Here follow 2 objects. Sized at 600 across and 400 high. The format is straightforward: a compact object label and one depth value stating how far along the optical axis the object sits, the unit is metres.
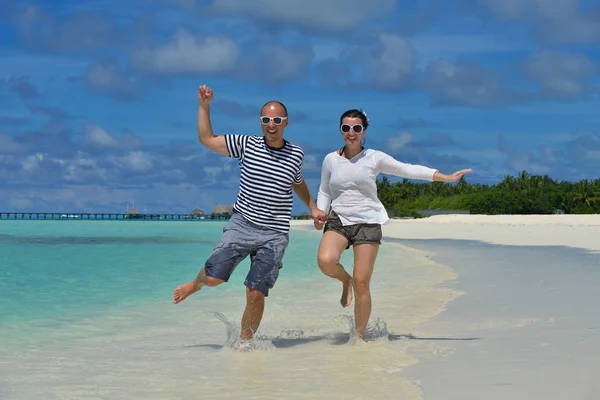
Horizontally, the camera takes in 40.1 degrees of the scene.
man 6.47
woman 6.71
